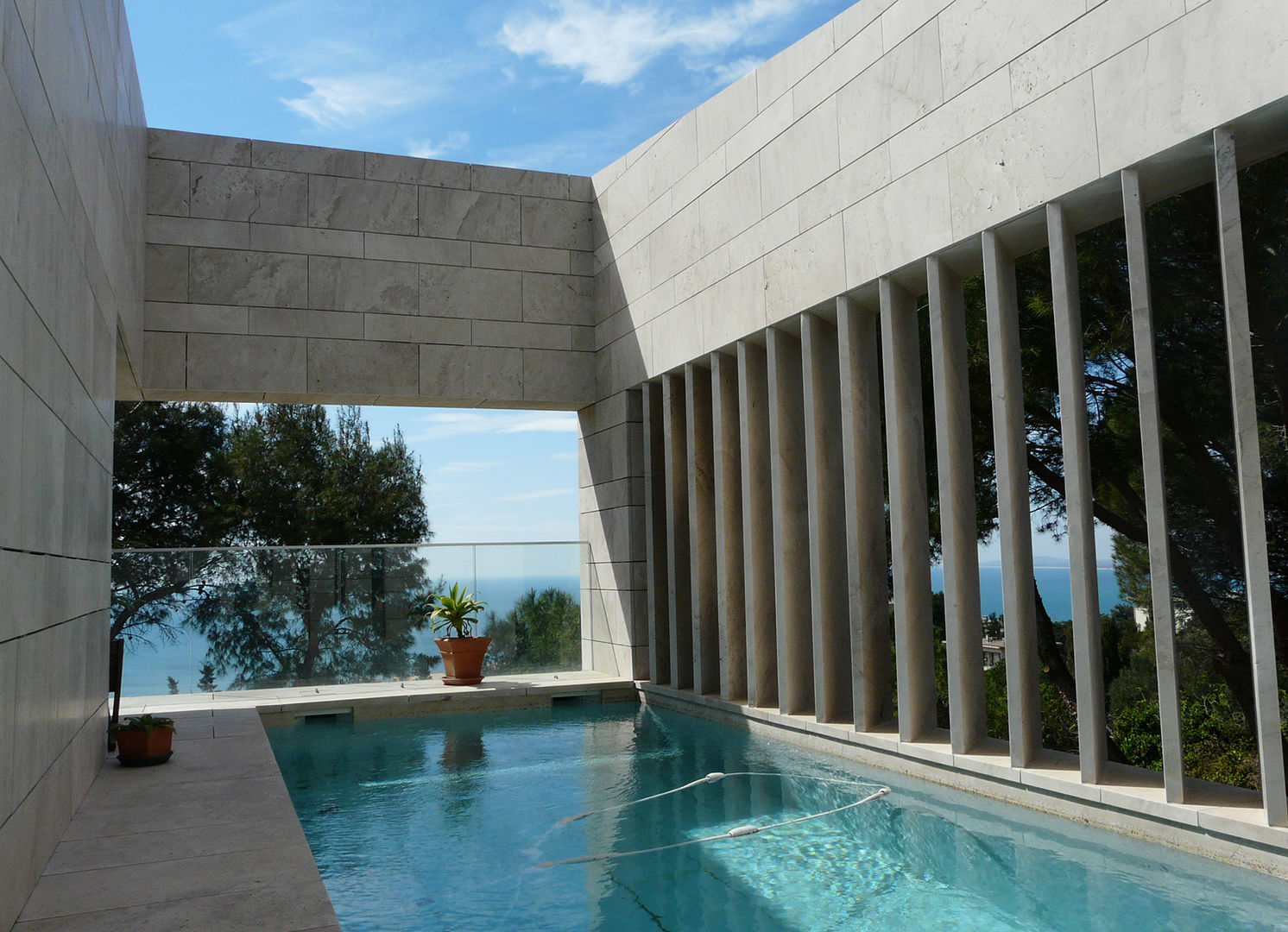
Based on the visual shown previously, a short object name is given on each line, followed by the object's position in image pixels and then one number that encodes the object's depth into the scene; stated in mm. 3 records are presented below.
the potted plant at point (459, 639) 11938
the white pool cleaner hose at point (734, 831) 5402
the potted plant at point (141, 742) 6984
